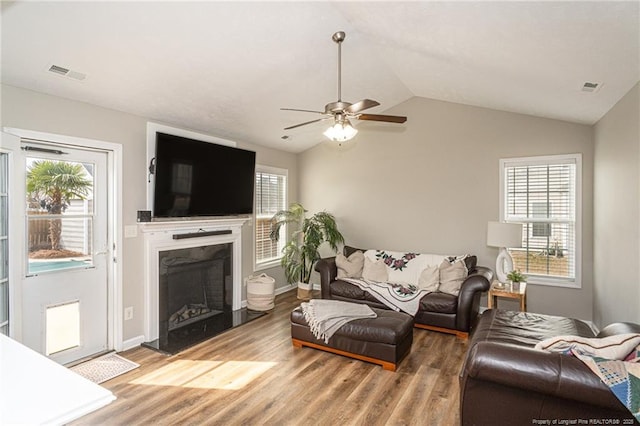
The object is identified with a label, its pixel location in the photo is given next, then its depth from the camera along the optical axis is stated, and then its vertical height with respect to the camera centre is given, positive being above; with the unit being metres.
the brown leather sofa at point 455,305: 4.00 -1.13
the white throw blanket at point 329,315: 3.45 -1.05
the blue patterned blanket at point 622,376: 1.56 -0.76
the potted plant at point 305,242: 5.67 -0.50
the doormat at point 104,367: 3.06 -1.45
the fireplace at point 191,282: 3.87 -0.90
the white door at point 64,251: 3.00 -0.38
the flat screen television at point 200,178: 3.80 +0.40
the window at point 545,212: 4.36 -0.01
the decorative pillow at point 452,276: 4.31 -0.81
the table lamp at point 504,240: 4.03 -0.33
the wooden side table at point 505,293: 3.91 -0.92
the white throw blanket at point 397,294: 4.30 -1.06
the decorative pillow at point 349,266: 5.08 -0.80
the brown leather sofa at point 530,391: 1.68 -0.92
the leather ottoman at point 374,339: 3.19 -1.23
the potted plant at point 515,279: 4.06 -0.79
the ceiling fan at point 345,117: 2.79 +0.81
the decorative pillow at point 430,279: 4.45 -0.88
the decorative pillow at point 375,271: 4.96 -0.87
